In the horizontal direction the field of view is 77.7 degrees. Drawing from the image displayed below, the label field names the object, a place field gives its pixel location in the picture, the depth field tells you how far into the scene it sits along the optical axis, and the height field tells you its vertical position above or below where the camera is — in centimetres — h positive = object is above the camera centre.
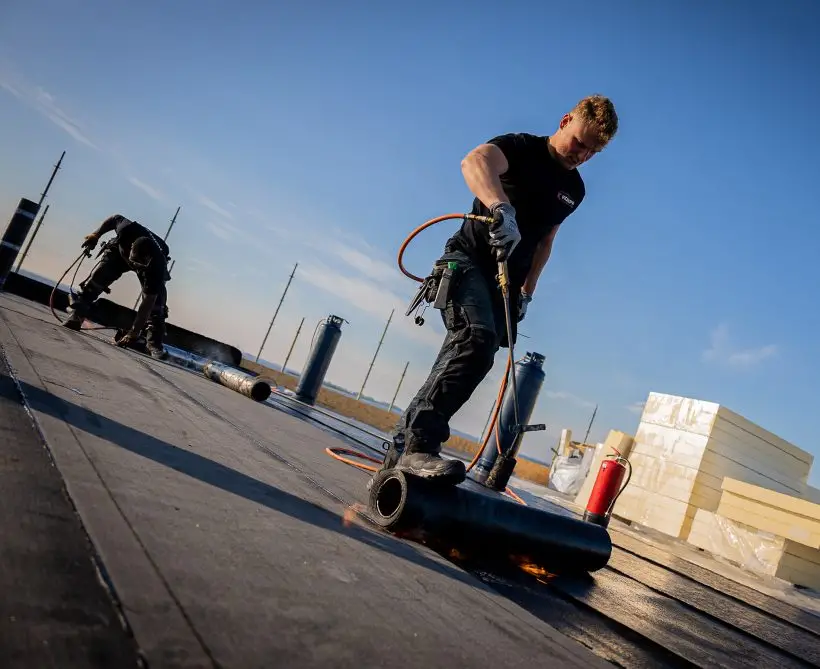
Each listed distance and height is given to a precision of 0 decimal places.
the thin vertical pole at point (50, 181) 3120 +469
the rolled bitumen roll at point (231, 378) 503 -46
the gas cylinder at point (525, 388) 623 +69
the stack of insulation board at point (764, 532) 532 +5
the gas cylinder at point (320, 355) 900 +21
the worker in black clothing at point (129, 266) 621 +34
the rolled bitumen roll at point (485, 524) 182 -33
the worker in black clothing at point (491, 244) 244 +94
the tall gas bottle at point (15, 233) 855 +26
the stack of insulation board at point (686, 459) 717 +80
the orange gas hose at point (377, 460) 295 +29
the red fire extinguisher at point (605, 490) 409 -9
